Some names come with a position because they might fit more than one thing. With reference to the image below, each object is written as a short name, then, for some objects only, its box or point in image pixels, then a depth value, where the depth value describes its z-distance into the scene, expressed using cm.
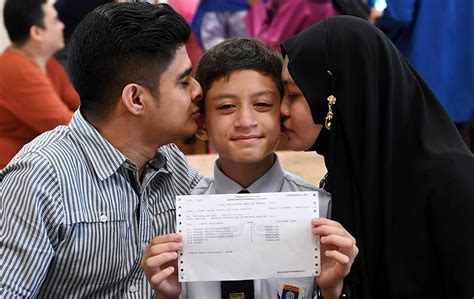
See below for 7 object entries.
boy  216
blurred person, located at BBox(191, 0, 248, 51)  572
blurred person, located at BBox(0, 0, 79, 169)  411
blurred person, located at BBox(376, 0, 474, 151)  494
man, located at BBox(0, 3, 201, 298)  209
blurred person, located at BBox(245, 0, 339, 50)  545
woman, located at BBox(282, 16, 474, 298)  209
